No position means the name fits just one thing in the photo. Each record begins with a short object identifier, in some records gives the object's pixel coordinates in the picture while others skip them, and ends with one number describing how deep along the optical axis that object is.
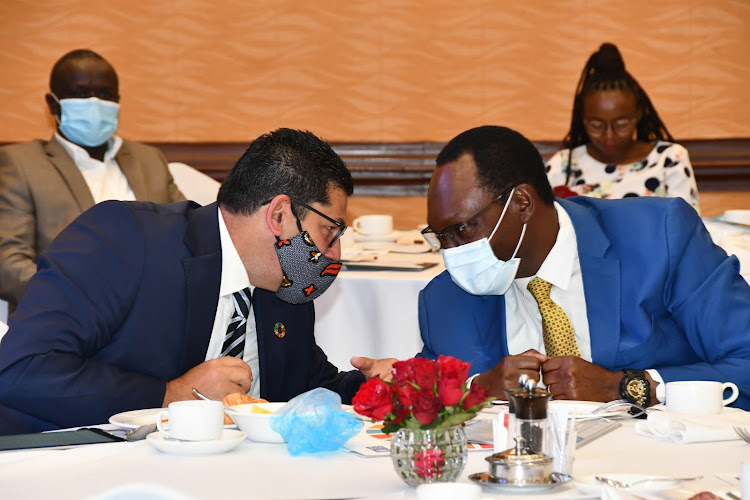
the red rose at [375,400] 2.51
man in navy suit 3.09
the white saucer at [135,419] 2.85
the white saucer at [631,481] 2.45
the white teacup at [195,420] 2.70
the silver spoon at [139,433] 2.78
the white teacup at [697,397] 2.92
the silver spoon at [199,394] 3.07
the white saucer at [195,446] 2.67
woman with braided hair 6.20
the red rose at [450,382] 2.49
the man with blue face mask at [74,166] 5.54
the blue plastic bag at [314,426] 2.68
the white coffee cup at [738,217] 5.15
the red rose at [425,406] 2.48
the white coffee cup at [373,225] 6.10
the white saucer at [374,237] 6.08
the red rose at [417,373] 2.49
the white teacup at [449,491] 2.32
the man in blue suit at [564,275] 3.47
